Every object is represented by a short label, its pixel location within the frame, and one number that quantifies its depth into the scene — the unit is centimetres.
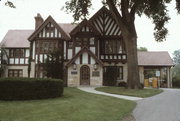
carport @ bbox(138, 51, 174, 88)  3084
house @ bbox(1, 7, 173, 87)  2562
